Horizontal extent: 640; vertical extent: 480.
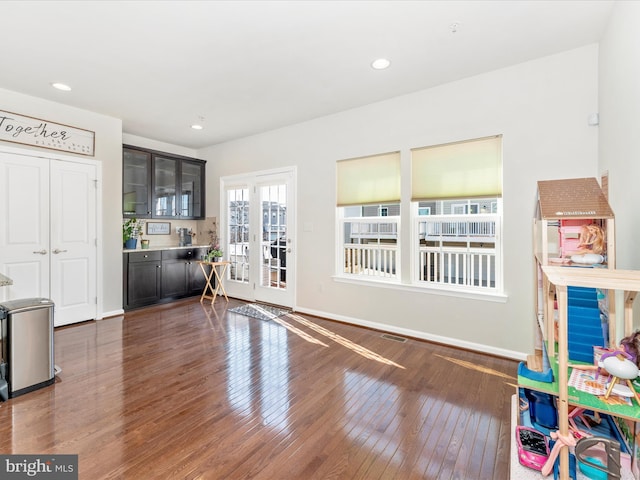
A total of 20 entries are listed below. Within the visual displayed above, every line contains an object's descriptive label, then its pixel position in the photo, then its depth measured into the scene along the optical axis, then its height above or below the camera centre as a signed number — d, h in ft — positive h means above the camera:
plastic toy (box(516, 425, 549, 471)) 4.83 -3.35
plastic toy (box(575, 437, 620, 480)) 4.05 -3.15
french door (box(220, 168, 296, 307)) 16.02 +0.29
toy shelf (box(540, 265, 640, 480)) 3.85 -0.75
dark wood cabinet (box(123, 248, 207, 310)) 15.79 -1.95
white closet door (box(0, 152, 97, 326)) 11.97 +0.33
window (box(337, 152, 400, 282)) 12.67 +1.03
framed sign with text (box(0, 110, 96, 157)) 11.84 +4.34
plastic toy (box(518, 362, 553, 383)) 4.76 -2.11
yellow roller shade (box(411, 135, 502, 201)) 10.36 +2.43
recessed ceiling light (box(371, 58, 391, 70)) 9.61 +5.51
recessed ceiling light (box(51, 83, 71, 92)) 11.30 +5.66
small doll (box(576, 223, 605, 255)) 6.21 -0.03
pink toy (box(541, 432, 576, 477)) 4.09 -2.78
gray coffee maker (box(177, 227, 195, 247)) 19.59 +0.20
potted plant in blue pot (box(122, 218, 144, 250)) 16.49 +0.44
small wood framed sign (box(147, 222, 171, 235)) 18.42 +0.73
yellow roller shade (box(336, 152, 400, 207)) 12.51 +2.52
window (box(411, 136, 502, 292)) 10.50 +0.88
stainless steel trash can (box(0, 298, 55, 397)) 7.91 -2.72
